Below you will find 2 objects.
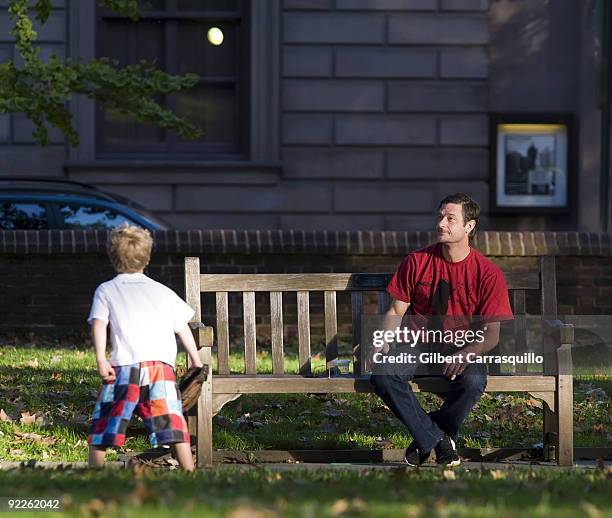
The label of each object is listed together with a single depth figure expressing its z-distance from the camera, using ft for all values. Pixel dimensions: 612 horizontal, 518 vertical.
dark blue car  81.82
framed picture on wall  122.01
